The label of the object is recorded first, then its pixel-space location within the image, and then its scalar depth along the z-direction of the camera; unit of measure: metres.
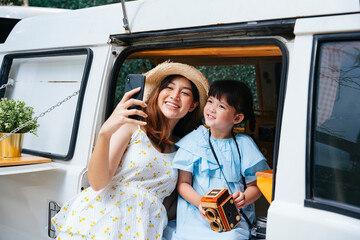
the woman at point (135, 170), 2.08
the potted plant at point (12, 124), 2.57
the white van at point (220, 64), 1.57
